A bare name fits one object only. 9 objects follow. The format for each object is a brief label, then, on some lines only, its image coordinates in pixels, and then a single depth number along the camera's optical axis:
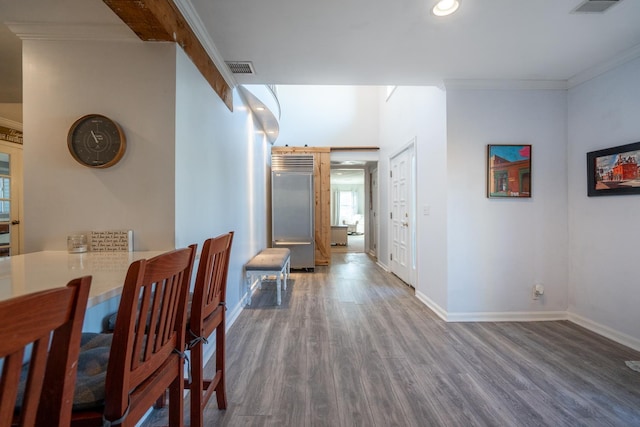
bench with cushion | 3.10
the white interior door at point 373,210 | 6.04
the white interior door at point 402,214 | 3.73
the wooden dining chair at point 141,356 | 0.68
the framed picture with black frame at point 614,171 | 2.13
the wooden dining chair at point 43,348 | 0.39
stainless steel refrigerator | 4.73
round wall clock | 1.58
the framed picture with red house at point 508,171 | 2.65
